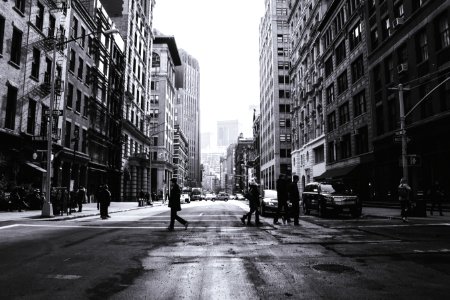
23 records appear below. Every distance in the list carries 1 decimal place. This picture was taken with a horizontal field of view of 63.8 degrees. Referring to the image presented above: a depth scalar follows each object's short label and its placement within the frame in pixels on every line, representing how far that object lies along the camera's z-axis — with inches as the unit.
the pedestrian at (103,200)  748.6
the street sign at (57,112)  761.3
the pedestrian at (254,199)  583.2
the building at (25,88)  890.1
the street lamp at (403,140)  756.0
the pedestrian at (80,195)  915.8
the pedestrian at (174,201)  522.3
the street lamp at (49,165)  731.4
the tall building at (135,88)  1980.8
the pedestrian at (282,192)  569.0
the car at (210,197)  3027.3
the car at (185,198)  2122.0
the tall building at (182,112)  6422.2
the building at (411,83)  914.7
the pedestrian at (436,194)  737.3
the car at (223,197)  3074.3
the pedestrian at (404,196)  610.9
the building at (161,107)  3009.4
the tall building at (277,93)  3097.9
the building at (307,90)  1940.2
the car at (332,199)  716.0
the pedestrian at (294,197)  581.0
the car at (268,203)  796.6
